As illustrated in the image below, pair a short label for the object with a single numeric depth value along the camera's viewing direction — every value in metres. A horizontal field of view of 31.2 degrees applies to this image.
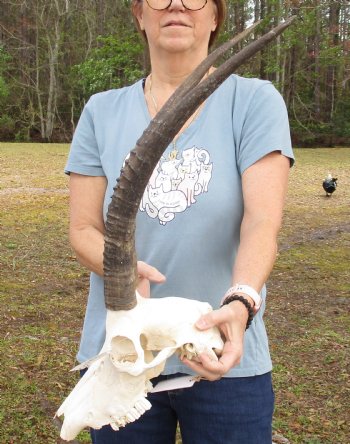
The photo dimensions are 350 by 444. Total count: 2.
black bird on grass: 13.01
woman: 1.89
